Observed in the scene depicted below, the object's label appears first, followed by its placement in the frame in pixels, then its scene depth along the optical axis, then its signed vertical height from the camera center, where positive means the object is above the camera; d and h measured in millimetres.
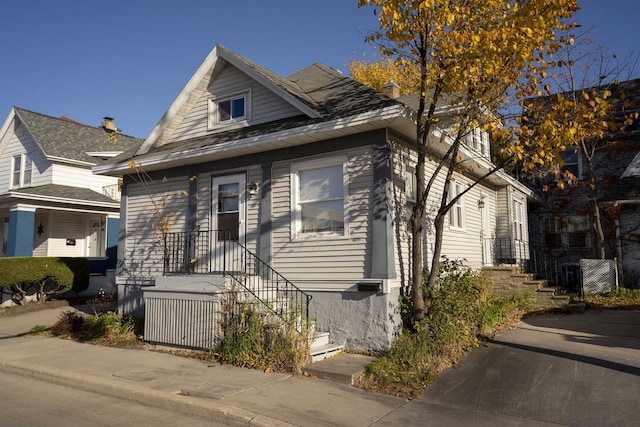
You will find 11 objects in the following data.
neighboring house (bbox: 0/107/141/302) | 19562 +3419
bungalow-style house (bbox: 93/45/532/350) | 8820 +1403
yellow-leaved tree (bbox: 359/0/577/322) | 7371 +3257
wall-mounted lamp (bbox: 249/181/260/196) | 10375 +1528
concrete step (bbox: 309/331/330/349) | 8266 -1447
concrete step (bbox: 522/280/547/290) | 12617 -771
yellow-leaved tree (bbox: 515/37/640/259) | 7098 +1968
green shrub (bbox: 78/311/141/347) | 10125 -1569
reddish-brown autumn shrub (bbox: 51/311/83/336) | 11184 -1534
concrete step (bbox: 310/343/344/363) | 7993 -1624
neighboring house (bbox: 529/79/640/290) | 17109 +1629
